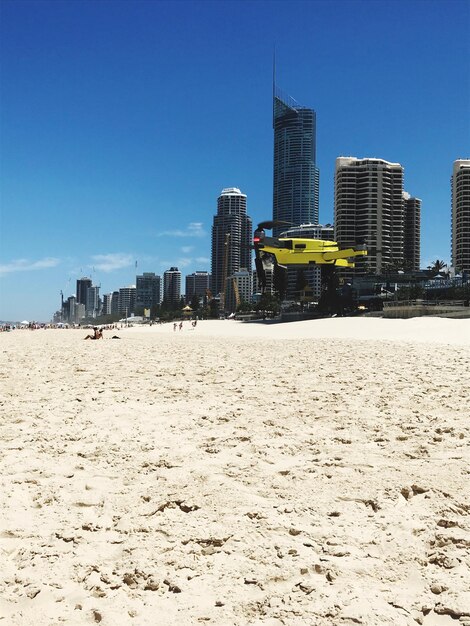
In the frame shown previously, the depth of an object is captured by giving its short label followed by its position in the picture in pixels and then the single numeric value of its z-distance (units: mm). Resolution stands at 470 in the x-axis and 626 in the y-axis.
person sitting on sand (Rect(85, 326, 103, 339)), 32181
